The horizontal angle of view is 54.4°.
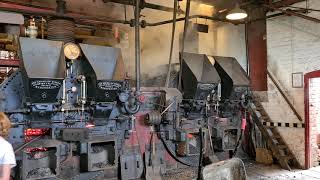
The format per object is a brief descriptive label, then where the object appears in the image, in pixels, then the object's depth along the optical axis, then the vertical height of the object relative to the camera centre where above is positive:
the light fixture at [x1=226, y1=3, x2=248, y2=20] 5.80 +1.47
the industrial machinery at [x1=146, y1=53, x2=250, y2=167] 5.73 -0.37
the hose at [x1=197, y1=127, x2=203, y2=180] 4.92 -1.05
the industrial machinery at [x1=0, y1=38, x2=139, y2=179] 4.19 -0.24
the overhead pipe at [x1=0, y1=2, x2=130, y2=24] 5.13 +1.40
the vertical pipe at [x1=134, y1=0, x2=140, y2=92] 5.44 +0.98
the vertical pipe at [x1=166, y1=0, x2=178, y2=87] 5.84 +1.16
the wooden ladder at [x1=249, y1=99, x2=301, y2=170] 6.74 -1.06
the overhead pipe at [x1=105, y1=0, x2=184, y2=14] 5.99 +1.75
